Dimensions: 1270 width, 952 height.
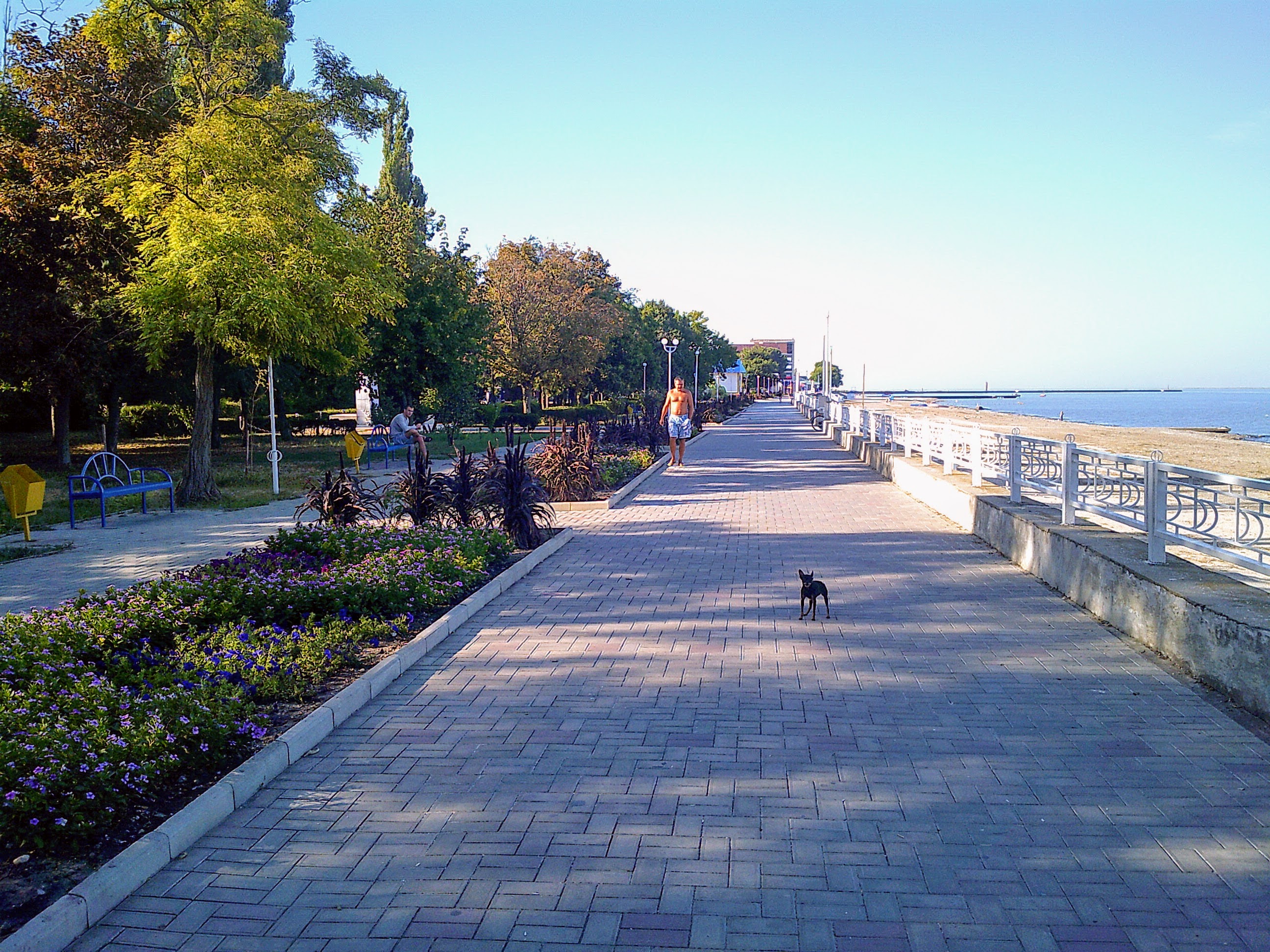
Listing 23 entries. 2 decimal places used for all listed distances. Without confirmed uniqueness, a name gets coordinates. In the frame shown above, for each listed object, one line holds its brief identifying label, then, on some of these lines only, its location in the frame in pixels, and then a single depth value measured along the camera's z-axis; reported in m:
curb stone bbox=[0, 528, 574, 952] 3.16
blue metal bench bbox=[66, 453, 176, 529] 13.46
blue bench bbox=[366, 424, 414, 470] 21.95
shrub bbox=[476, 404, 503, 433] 40.94
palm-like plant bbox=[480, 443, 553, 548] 10.60
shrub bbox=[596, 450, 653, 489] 16.77
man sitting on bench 21.52
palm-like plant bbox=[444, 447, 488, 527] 10.85
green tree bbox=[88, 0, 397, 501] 14.28
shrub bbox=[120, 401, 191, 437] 35.38
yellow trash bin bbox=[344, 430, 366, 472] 20.34
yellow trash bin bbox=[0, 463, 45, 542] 12.02
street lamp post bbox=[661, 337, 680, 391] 35.25
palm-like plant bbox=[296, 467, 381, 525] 10.41
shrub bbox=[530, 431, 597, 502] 15.20
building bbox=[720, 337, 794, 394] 103.16
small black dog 7.38
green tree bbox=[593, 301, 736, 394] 51.50
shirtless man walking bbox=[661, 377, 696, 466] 20.75
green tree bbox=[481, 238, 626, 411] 37.22
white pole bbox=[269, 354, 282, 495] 16.19
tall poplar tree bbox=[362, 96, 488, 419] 26.38
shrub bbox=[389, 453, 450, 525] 10.93
